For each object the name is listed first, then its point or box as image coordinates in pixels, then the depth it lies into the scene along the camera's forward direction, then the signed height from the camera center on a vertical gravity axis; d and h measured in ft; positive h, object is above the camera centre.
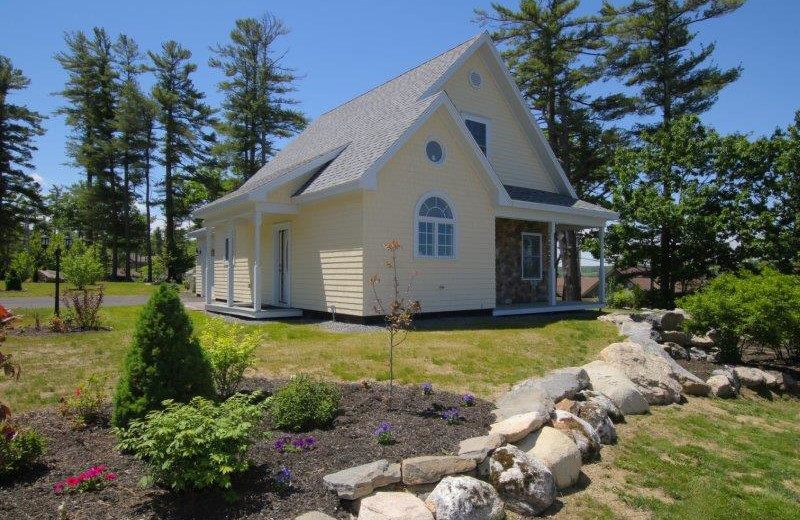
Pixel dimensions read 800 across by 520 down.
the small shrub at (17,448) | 12.08 -4.33
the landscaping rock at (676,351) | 34.17 -5.35
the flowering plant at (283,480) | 11.96 -5.00
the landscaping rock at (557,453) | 14.59 -5.32
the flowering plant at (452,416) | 16.36 -4.74
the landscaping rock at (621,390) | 21.63 -5.11
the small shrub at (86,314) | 37.04 -3.11
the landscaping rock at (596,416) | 17.97 -5.18
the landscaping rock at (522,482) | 13.20 -5.59
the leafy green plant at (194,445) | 10.83 -3.83
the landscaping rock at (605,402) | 19.93 -5.16
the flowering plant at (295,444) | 13.92 -4.82
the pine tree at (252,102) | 110.52 +37.30
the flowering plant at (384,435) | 14.39 -4.68
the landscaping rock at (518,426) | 15.40 -4.78
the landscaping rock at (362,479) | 11.71 -4.94
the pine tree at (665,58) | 74.69 +32.80
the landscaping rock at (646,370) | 23.85 -4.82
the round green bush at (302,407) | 15.61 -4.26
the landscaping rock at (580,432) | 16.31 -5.29
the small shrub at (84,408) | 15.64 -4.28
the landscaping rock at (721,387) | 26.81 -6.13
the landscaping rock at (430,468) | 12.83 -5.06
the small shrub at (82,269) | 77.30 +0.42
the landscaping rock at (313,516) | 10.69 -5.19
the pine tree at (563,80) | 80.43 +31.64
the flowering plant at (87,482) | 11.43 -4.82
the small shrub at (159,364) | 13.30 -2.49
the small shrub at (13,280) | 77.56 -1.30
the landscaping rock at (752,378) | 29.45 -6.17
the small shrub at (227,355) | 17.35 -2.86
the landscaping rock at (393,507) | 11.32 -5.41
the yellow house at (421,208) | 38.11 +5.58
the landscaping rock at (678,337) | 36.68 -4.70
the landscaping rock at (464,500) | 11.98 -5.54
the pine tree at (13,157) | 116.88 +27.46
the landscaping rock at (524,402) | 17.06 -4.62
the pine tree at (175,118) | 113.70 +35.81
